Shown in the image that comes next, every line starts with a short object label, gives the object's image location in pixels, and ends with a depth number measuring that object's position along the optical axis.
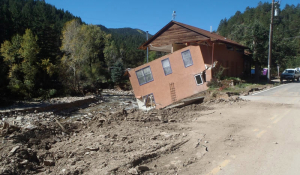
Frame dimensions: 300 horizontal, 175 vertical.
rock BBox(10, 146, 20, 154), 5.51
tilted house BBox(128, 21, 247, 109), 19.61
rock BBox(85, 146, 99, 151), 5.79
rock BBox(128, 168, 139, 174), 4.38
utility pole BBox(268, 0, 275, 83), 24.44
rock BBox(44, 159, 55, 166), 5.21
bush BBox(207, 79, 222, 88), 17.98
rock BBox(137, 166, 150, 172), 4.58
